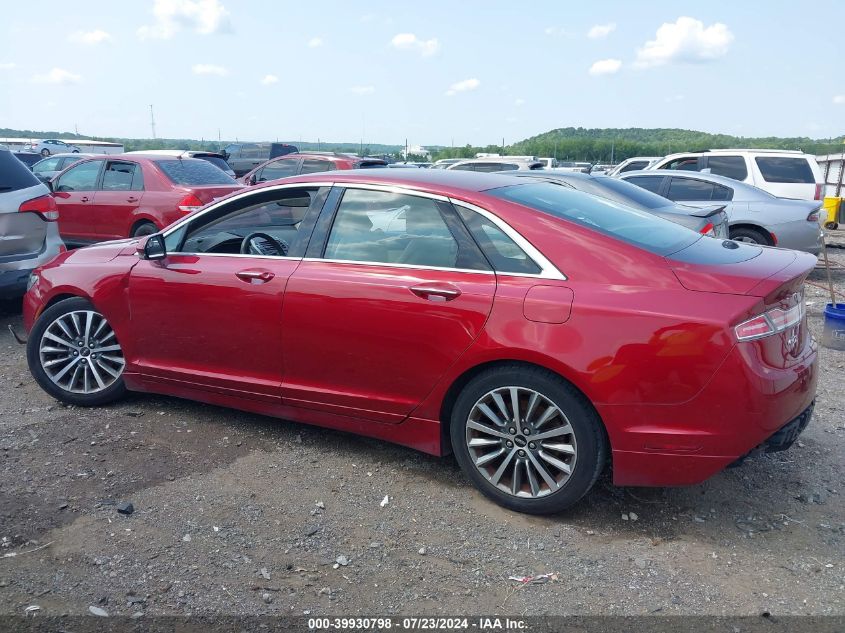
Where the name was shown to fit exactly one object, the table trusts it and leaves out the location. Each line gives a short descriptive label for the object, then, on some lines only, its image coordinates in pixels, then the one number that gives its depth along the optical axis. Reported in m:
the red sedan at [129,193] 10.17
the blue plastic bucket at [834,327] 6.70
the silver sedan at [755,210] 10.15
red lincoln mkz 3.32
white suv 12.60
